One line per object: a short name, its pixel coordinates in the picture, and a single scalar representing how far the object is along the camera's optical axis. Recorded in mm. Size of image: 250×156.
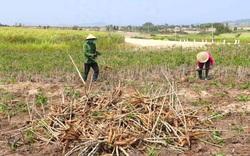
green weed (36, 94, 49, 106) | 6759
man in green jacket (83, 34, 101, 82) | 8656
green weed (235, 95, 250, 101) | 6828
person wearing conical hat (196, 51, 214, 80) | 8844
